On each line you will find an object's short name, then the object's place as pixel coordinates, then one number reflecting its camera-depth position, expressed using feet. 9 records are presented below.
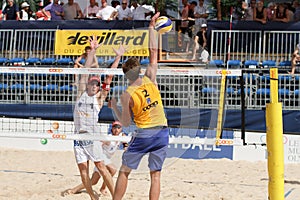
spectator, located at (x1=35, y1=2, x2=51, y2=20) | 45.77
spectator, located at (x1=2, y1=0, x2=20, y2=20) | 46.71
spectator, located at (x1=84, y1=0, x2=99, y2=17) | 45.27
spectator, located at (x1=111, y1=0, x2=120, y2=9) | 45.61
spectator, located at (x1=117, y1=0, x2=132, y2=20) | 44.04
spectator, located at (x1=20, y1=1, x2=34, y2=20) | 46.96
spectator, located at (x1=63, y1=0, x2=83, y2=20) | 45.78
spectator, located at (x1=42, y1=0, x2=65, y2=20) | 45.70
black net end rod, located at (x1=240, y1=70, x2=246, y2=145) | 27.25
